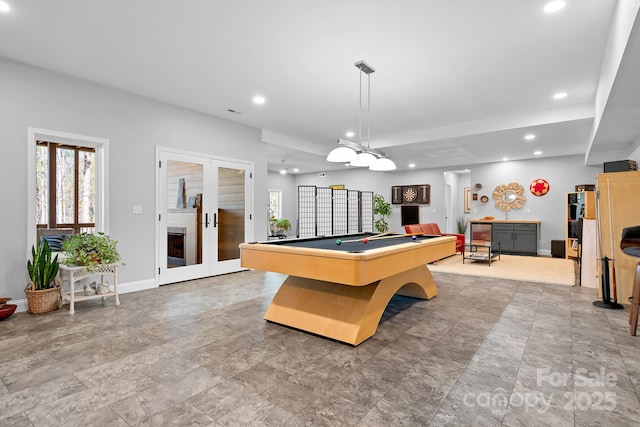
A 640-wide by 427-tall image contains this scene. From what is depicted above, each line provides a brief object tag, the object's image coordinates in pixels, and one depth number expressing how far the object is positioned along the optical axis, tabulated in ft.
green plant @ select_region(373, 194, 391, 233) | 33.04
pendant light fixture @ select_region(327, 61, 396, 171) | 11.22
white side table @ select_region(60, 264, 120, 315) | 11.50
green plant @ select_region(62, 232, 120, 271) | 11.68
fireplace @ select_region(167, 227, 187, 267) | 16.03
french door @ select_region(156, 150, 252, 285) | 15.80
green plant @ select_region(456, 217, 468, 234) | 34.23
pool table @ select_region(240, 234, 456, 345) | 7.89
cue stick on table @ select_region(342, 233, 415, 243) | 12.48
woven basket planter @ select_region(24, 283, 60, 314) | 11.19
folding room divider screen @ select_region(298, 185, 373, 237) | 26.66
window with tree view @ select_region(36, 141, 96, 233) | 17.84
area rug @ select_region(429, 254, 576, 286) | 17.42
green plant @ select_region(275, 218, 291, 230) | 35.35
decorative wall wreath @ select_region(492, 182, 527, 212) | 28.30
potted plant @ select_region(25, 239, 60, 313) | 11.24
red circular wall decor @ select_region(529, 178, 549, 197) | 27.19
